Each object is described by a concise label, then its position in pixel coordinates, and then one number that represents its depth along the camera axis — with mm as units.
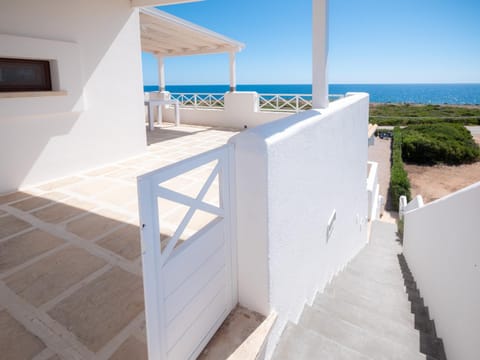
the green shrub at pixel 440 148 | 19672
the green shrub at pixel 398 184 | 12695
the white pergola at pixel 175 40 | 6926
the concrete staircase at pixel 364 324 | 2143
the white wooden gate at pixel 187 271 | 1288
